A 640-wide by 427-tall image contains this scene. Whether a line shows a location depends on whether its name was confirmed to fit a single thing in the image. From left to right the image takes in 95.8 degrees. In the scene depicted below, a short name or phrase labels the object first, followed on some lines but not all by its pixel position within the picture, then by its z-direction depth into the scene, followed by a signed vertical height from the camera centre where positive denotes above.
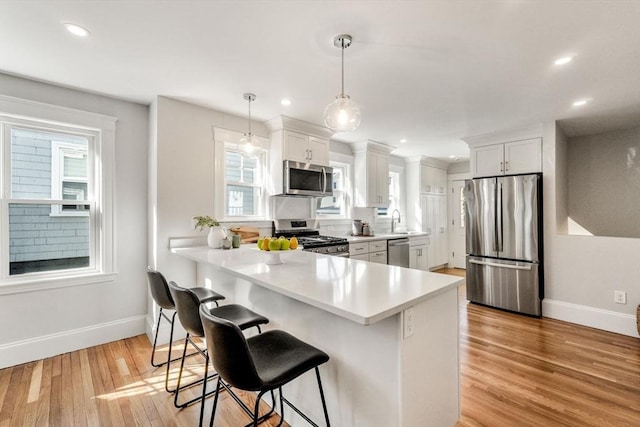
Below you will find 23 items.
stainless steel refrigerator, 3.76 -0.39
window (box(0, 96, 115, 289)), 2.61 +0.20
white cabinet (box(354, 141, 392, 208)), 5.02 +0.72
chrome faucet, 6.08 -0.14
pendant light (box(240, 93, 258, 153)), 2.94 +0.74
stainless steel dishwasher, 4.83 -0.64
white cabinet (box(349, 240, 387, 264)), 4.22 -0.56
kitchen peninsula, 1.29 -0.64
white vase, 3.03 -0.24
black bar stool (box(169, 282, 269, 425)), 1.64 -0.65
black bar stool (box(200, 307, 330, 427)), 1.13 -0.68
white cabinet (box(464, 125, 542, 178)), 3.92 +0.89
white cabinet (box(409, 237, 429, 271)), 5.60 -0.77
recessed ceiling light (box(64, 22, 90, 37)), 1.88 +1.23
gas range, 3.69 -0.32
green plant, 3.05 -0.08
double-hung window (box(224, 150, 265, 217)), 3.63 +0.43
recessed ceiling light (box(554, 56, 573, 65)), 2.25 +1.22
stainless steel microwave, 3.75 +0.48
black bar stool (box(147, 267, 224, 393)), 2.10 -0.61
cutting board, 3.41 -0.22
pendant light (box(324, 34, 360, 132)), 1.92 +0.68
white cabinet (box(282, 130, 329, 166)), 3.79 +0.92
